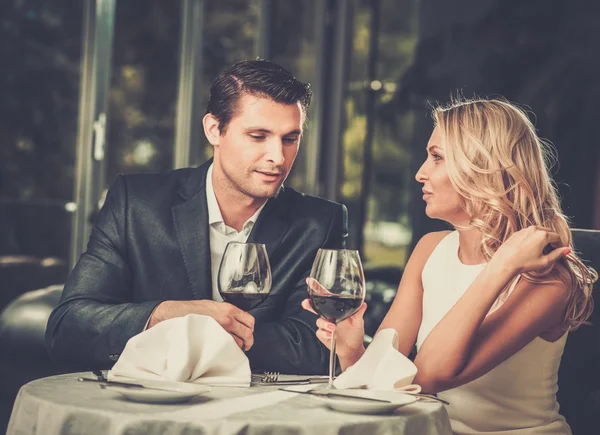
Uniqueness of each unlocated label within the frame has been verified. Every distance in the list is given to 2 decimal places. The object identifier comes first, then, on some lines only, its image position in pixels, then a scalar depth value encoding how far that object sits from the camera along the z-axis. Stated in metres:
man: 2.84
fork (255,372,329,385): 2.41
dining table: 2.09
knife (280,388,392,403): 2.17
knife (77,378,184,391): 2.20
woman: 2.56
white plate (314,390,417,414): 2.14
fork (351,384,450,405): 2.29
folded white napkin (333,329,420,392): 2.31
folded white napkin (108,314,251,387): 2.31
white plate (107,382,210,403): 2.15
